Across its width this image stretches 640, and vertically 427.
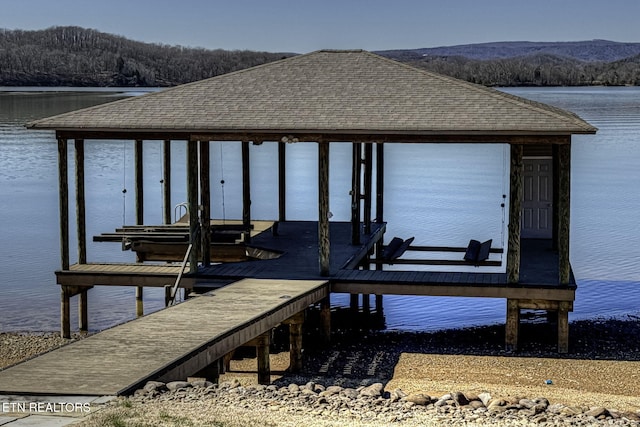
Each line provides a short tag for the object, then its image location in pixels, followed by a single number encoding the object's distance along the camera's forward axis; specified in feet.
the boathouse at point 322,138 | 53.42
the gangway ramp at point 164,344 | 35.04
